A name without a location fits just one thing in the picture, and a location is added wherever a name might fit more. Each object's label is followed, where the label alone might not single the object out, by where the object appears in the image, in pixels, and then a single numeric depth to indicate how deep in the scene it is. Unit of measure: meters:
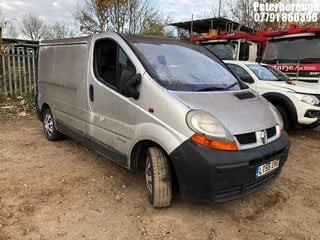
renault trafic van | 2.19
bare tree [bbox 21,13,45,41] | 22.16
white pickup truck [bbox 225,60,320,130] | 4.54
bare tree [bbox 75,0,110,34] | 13.57
